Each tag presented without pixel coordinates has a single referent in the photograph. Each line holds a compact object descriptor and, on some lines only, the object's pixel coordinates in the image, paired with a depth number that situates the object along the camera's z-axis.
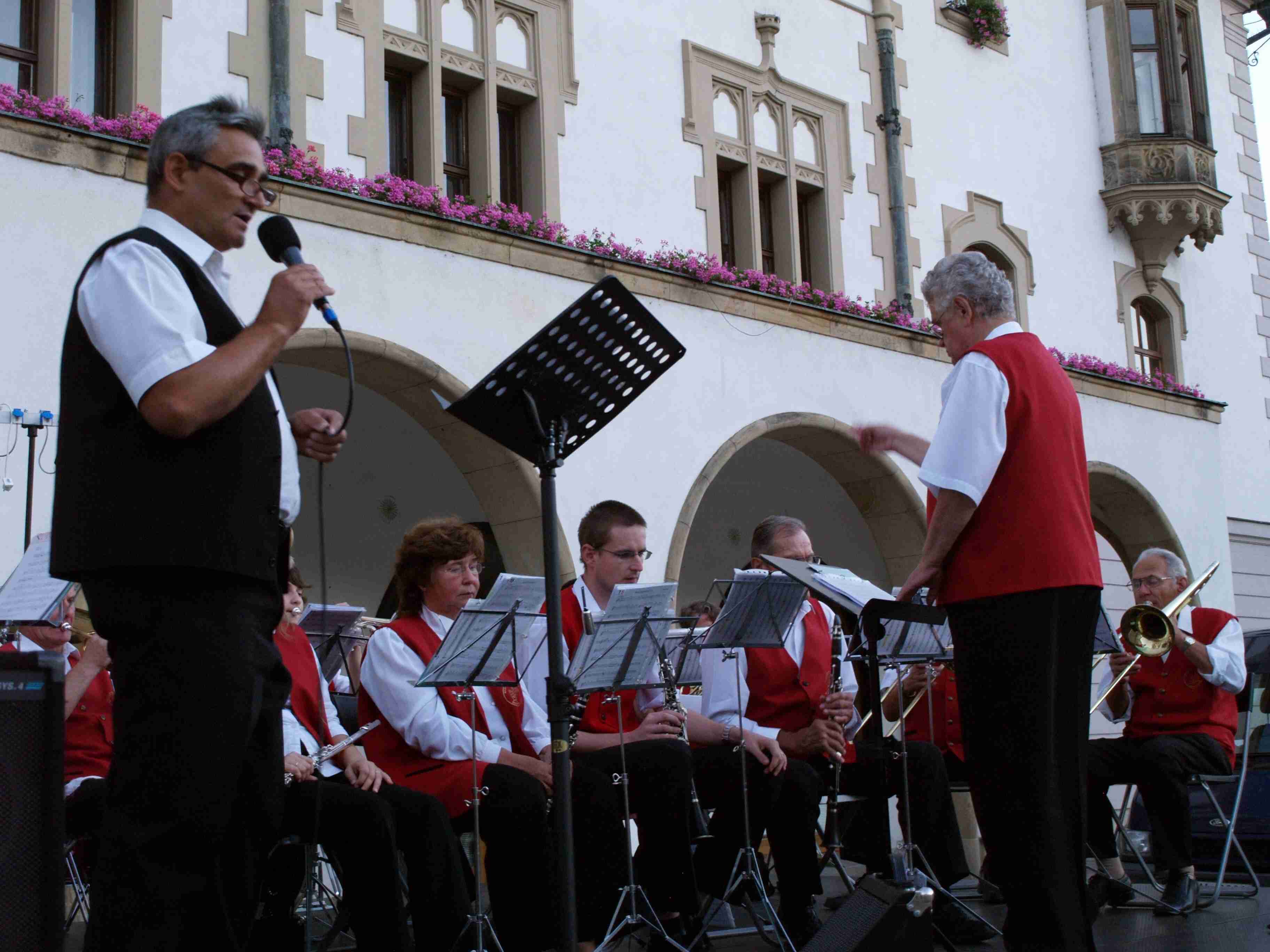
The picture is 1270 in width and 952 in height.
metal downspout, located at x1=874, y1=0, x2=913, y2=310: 14.05
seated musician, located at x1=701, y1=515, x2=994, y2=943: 5.79
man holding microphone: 2.46
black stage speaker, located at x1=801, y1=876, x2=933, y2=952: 3.84
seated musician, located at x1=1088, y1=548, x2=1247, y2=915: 6.46
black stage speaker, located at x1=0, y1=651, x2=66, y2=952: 2.50
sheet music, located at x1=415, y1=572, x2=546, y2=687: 4.75
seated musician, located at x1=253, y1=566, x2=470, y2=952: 4.46
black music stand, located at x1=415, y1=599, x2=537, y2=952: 4.75
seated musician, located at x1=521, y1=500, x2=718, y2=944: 5.25
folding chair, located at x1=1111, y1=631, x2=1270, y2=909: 6.59
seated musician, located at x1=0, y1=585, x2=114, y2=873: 4.94
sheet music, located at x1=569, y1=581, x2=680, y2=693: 5.00
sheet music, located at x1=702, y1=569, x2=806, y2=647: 5.29
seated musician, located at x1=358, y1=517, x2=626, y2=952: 4.91
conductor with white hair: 3.65
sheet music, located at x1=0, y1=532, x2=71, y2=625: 4.65
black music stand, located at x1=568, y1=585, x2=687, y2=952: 5.01
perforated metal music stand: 3.81
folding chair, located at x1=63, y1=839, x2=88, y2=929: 5.57
